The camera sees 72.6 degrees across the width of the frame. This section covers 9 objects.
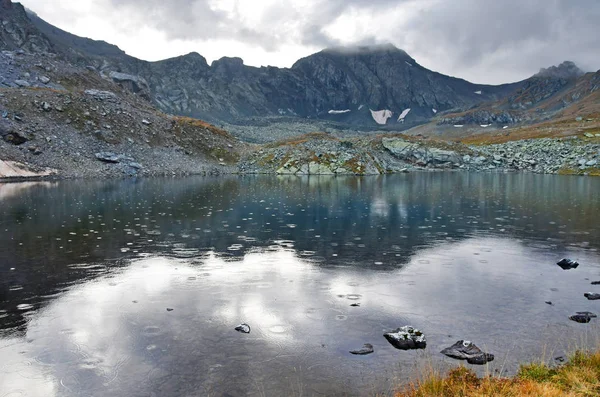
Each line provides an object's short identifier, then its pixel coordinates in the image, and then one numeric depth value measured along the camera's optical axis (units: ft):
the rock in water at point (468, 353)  38.32
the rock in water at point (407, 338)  41.09
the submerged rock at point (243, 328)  44.80
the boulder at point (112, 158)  330.54
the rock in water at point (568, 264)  69.77
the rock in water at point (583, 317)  46.95
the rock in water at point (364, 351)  39.86
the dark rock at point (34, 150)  295.07
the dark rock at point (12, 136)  291.24
